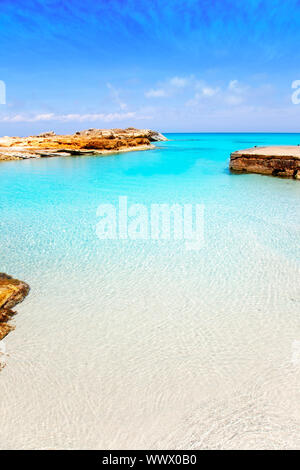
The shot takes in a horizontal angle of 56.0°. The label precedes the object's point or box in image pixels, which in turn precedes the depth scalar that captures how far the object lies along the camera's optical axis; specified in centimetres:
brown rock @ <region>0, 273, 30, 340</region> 387
